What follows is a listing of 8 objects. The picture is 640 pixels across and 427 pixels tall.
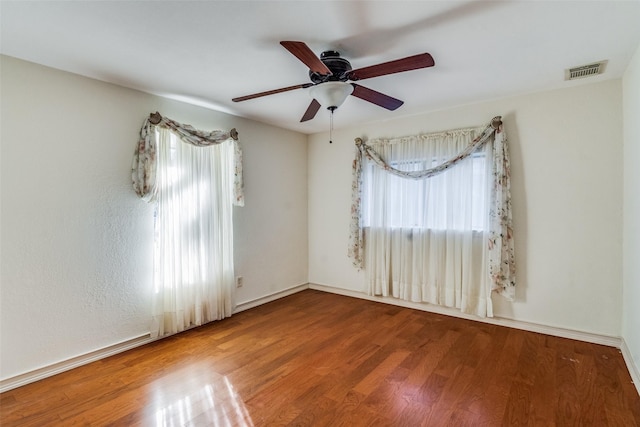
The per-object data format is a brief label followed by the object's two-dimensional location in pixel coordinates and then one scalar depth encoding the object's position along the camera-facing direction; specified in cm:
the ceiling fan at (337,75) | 176
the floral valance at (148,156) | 281
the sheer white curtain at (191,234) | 299
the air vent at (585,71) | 240
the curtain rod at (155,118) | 285
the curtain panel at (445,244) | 313
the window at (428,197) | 336
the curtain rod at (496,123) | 315
